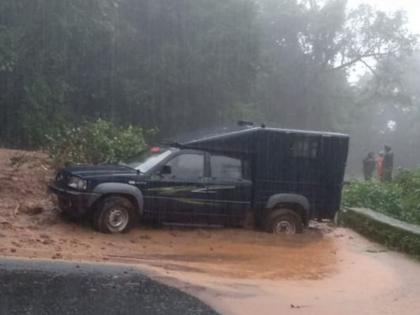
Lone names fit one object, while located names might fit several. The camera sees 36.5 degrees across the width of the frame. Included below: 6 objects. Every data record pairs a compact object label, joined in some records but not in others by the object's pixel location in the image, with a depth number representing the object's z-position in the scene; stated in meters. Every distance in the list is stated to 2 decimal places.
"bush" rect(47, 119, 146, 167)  13.90
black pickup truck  10.12
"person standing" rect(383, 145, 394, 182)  19.71
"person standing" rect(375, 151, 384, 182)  20.40
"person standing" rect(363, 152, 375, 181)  22.55
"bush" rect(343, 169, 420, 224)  14.58
